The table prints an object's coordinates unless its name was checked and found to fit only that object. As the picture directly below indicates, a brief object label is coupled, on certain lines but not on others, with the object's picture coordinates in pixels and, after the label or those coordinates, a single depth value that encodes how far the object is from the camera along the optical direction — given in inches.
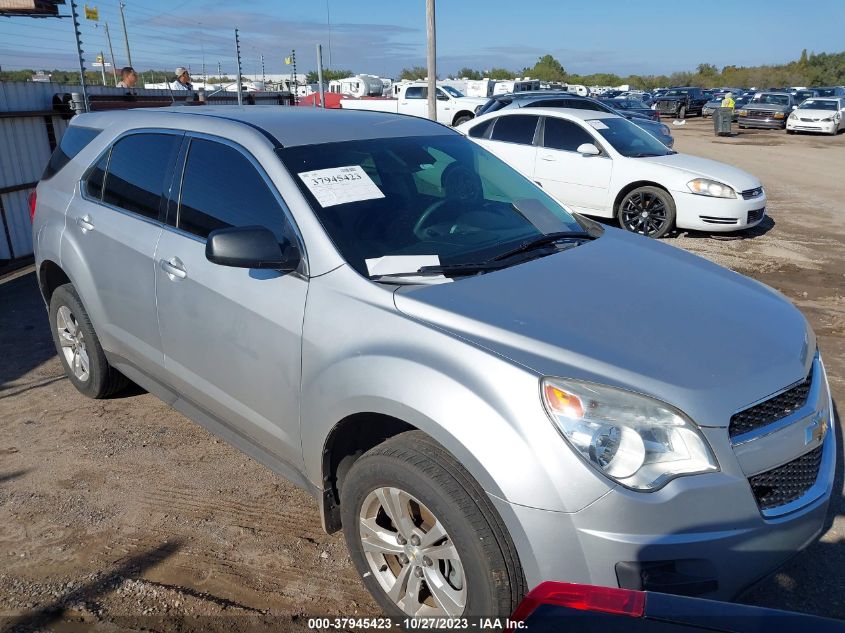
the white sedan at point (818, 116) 1089.4
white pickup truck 897.5
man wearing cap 488.7
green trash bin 1039.6
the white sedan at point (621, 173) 343.9
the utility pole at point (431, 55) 501.7
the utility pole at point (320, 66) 483.8
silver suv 78.2
